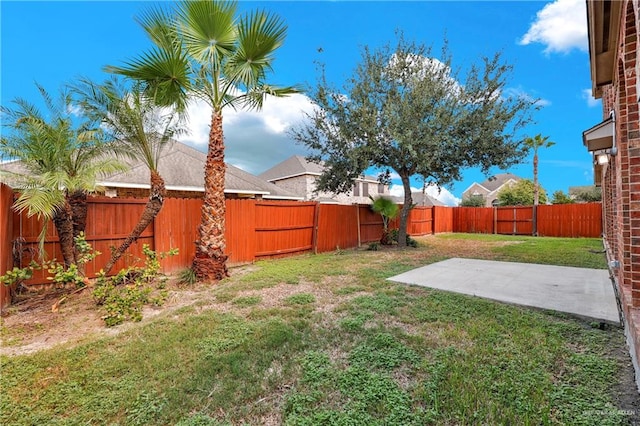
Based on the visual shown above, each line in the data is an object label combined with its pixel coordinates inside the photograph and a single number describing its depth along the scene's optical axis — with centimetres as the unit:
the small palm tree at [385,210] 1141
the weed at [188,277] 569
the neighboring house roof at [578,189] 3146
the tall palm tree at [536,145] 2058
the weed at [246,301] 444
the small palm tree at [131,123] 496
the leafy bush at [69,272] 385
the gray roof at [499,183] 3709
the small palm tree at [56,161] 425
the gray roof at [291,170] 2209
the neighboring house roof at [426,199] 3916
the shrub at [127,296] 386
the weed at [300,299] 448
